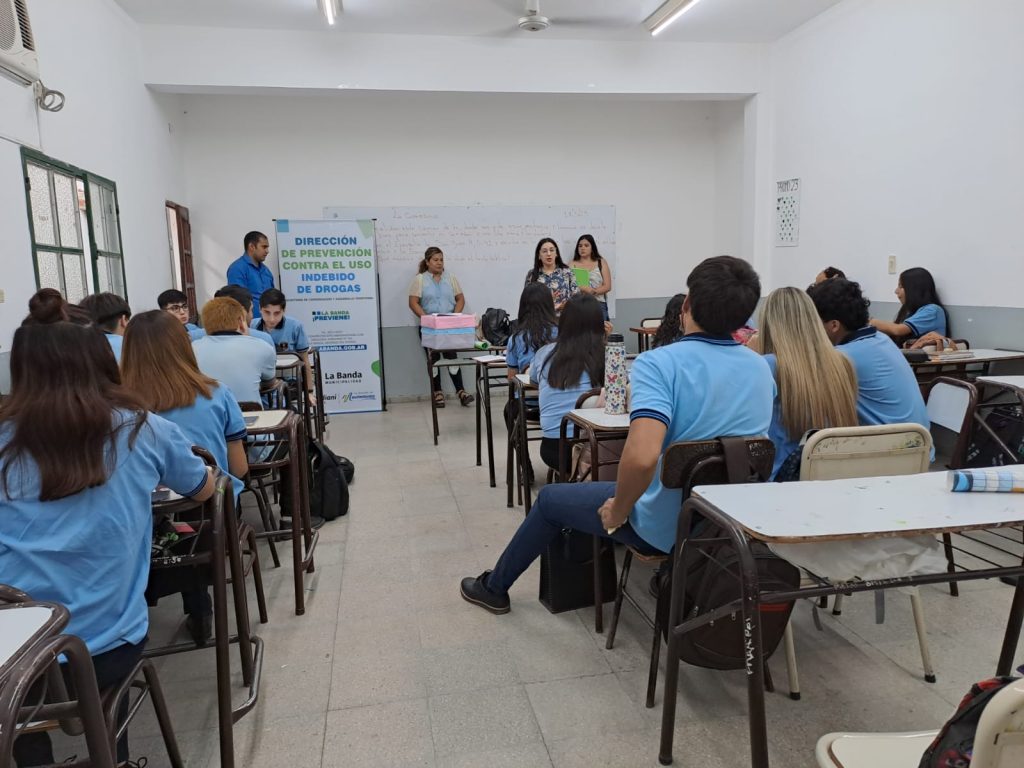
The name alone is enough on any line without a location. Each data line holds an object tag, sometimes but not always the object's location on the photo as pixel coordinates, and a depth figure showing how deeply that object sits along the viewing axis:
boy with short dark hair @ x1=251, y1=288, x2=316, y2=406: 4.66
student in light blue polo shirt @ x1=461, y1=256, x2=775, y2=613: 1.66
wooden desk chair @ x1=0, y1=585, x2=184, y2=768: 0.82
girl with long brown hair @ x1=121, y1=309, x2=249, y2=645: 2.08
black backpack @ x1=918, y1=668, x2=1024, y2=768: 0.76
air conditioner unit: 3.01
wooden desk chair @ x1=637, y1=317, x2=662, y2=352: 6.76
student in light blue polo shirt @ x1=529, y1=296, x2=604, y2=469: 3.03
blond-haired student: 2.06
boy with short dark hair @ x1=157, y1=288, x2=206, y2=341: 4.23
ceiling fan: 5.04
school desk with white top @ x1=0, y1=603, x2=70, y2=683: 0.89
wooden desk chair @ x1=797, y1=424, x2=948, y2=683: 1.72
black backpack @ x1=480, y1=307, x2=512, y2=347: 6.09
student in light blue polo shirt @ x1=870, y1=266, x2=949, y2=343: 4.37
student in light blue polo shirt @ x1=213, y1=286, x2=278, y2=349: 4.09
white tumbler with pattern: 2.50
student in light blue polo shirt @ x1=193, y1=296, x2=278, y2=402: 2.91
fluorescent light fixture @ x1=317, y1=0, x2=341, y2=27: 4.71
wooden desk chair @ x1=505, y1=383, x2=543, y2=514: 3.22
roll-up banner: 6.02
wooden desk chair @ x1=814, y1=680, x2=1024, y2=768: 0.69
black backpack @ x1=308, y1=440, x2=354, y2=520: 3.32
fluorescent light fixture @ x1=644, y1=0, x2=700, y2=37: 4.95
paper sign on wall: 5.96
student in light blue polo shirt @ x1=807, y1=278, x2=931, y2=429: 2.29
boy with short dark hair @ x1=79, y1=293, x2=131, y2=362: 3.20
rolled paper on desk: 1.38
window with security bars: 3.44
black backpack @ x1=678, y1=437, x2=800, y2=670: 1.56
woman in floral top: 6.32
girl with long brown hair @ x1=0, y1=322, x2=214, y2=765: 1.25
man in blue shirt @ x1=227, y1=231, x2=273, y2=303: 5.87
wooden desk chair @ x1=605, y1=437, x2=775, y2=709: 1.63
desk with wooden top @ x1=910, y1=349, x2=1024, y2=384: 3.70
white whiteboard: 6.62
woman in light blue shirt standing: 6.44
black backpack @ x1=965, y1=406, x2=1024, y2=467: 2.88
